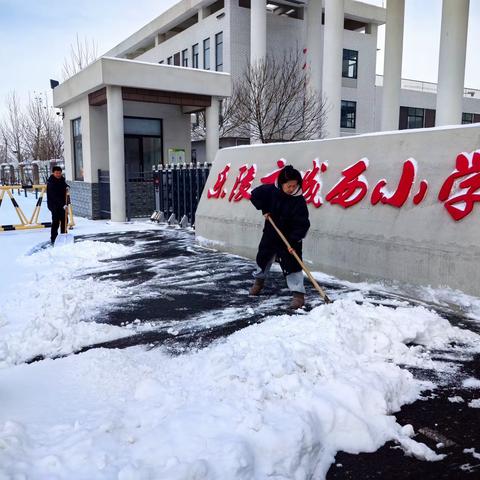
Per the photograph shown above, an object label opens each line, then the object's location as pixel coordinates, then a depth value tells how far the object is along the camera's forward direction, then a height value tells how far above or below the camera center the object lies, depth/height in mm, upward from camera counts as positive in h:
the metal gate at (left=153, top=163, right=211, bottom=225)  12172 -409
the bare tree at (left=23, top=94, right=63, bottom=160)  35812 +2956
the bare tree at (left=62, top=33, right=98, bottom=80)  31797 +7241
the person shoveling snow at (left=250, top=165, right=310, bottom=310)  5605 -589
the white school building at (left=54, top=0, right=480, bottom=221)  14273 +4352
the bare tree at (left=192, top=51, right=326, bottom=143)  21500 +3344
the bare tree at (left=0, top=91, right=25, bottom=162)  40969 +3202
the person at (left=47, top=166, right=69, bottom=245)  10375 -519
